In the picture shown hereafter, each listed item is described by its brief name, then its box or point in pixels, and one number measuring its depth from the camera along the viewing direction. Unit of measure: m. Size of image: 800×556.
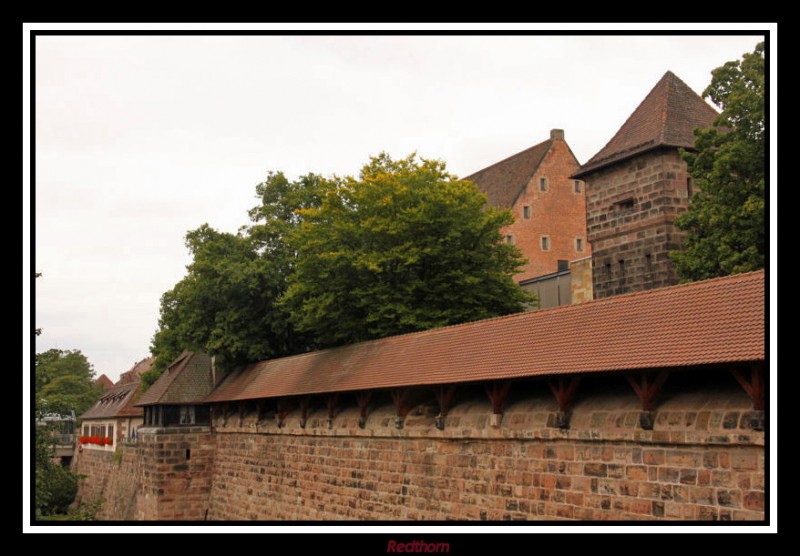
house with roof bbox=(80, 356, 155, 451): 47.97
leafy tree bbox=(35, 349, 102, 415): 23.70
